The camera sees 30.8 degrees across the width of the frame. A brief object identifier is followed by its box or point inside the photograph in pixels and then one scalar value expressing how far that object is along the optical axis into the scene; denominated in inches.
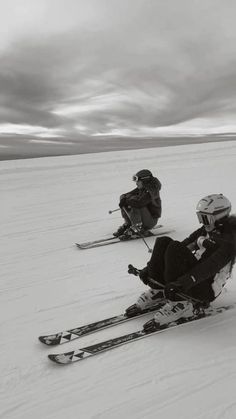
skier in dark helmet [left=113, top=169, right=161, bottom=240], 358.9
